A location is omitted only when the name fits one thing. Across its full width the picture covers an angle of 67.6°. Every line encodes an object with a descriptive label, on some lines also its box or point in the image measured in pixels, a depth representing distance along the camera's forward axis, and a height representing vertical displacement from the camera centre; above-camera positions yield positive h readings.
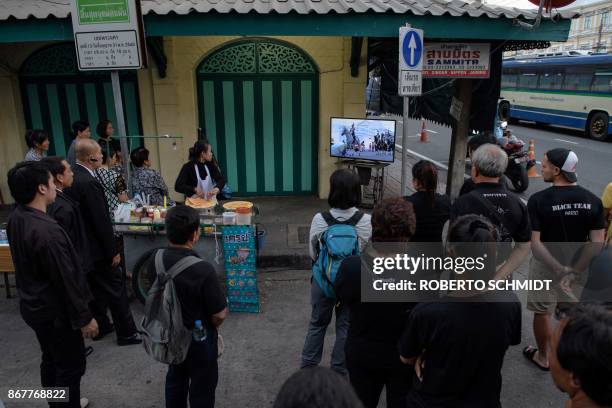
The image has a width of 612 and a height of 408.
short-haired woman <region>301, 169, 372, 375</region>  3.29 -1.18
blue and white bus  16.77 -0.03
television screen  7.95 -0.79
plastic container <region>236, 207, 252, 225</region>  4.90 -1.29
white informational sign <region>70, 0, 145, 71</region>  4.36 +0.57
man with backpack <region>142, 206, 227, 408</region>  2.73 -1.27
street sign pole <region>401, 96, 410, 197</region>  5.11 -0.51
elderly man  3.44 -0.85
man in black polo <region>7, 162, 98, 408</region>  2.95 -1.15
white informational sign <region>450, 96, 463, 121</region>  7.35 -0.27
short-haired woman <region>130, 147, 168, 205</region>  5.56 -1.02
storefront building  8.06 -0.10
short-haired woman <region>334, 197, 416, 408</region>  2.63 -1.33
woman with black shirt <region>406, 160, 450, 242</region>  3.76 -0.93
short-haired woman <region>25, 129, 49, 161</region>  5.96 -0.62
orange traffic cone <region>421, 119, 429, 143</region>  17.98 -1.71
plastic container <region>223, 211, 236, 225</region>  4.82 -1.29
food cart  4.82 -1.63
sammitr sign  6.86 +0.44
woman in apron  5.84 -1.03
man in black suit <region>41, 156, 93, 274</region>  3.65 -0.90
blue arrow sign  4.98 +0.46
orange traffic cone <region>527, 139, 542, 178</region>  12.43 -2.16
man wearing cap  3.58 -1.07
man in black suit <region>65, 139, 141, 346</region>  4.00 -1.35
